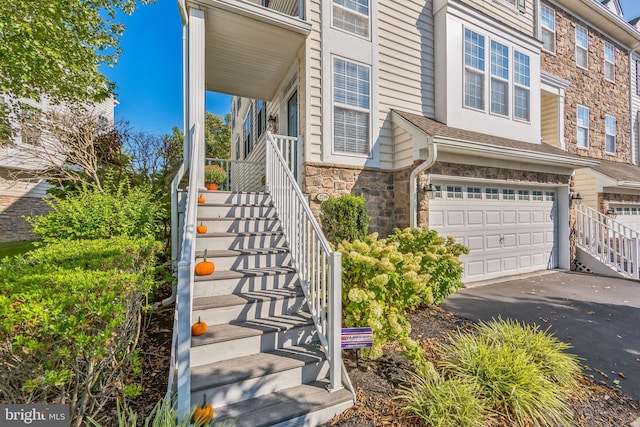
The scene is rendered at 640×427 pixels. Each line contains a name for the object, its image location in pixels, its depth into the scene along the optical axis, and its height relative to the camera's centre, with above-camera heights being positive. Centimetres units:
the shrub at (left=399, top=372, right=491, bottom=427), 203 -151
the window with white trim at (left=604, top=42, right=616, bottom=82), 1014 +563
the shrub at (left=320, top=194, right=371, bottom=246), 457 -14
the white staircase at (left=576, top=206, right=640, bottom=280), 660 -97
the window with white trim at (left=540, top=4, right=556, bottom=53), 848 +583
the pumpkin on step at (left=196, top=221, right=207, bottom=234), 353 -22
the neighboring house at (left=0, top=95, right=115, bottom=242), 962 +42
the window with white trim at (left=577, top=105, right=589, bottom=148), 930 +293
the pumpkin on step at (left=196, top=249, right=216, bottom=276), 294 -61
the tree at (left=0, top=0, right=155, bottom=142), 518 +345
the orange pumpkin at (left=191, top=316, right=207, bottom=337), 242 -105
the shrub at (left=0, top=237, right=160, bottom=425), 158 -75
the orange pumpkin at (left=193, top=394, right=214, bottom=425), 192 -145
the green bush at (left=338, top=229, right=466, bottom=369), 258 -82
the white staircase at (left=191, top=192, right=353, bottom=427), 213 -119
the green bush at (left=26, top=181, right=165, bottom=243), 378 -10
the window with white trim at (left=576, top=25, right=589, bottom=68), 934 +574
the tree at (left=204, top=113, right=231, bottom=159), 2088 +606
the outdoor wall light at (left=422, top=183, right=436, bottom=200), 527 +42
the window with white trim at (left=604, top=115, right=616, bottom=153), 1005 +293
